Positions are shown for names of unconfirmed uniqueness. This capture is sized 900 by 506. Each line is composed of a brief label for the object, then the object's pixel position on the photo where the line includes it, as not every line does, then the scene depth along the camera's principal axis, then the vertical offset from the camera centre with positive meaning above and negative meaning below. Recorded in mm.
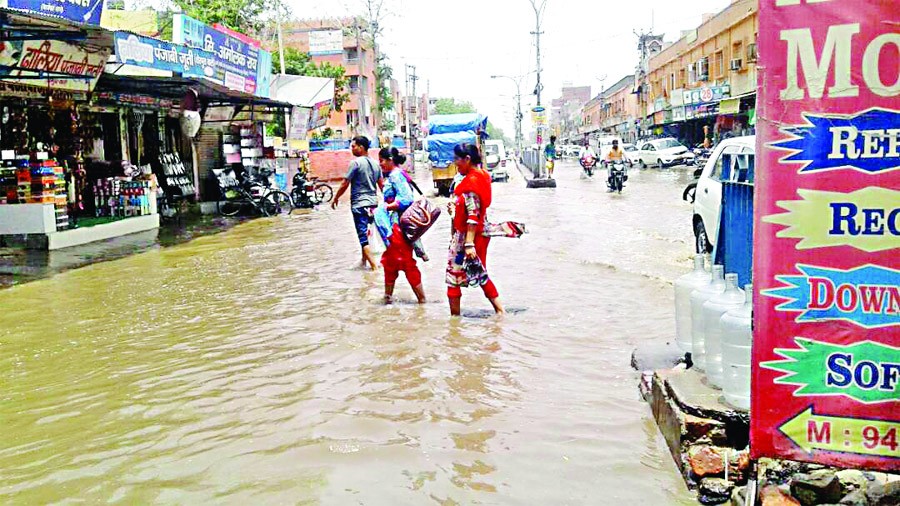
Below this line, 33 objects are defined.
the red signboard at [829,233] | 2797 -273
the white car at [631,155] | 41722 +230
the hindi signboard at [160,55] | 11961 +1852
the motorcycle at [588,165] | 32250 -172
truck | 26312 +884
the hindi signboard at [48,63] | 12016 +1736
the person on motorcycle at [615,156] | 22219 +110
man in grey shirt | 9914 -290
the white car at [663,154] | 38906 +239
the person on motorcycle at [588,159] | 32281 +61
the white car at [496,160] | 34219 +121
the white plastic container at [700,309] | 4020 -740
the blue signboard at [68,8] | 9508 +2084
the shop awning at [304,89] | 23156 +2239
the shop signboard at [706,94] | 36788 +2955
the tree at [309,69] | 43781 +5455
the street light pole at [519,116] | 68625 +3959
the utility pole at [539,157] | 26891 +182
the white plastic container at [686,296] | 4312 -743
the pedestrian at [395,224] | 7625 -632
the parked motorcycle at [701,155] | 34344 +105
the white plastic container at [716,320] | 3746 -744
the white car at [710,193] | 8699 -405
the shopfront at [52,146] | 12273 +500
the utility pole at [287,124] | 23000 +1258
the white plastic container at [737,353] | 3482 -831
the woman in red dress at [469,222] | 6770 -484
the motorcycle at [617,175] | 22562 -422
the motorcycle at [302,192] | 21453 -604
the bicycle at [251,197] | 19406 -640
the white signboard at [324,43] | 58031 +8814
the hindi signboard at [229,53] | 14489 +2410
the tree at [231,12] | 33531 +6675
